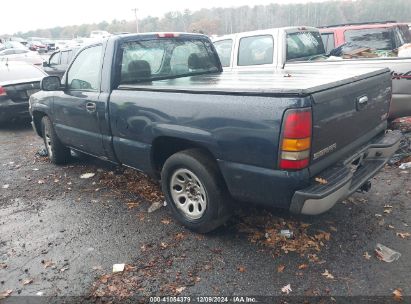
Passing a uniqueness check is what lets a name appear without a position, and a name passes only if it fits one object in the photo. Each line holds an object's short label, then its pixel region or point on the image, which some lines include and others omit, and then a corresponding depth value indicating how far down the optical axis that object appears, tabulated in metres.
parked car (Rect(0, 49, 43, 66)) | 17.58
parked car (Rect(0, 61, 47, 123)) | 8.19
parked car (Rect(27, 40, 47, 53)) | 35.77
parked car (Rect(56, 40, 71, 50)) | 41.47
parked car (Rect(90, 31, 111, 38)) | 51.66
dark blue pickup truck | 2.67
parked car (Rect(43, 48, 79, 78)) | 12.52
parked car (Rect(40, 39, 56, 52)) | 38.30
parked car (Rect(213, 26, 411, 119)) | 5.34
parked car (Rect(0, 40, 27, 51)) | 28.62
